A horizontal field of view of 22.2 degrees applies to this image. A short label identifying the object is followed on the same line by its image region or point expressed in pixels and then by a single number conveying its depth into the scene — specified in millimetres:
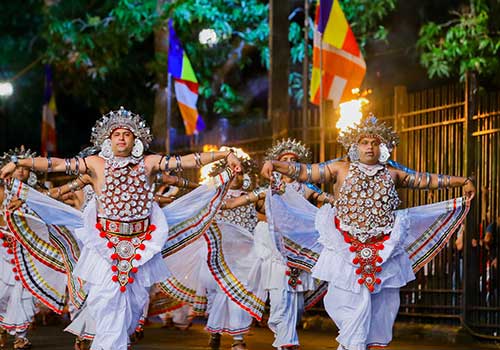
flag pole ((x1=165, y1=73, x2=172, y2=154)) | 23003
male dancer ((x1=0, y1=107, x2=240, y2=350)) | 10648
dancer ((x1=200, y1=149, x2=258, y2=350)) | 13602
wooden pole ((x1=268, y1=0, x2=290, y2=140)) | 19344
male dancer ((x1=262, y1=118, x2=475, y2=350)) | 10672
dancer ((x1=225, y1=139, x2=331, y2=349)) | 12664
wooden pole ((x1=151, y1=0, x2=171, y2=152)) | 26500
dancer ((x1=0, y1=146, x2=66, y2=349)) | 13219
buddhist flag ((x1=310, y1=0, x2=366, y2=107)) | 17797
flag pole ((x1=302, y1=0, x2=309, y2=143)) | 17672
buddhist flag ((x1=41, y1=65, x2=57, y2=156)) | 29562
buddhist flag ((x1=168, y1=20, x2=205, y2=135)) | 22828
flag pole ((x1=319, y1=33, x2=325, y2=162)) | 16812
